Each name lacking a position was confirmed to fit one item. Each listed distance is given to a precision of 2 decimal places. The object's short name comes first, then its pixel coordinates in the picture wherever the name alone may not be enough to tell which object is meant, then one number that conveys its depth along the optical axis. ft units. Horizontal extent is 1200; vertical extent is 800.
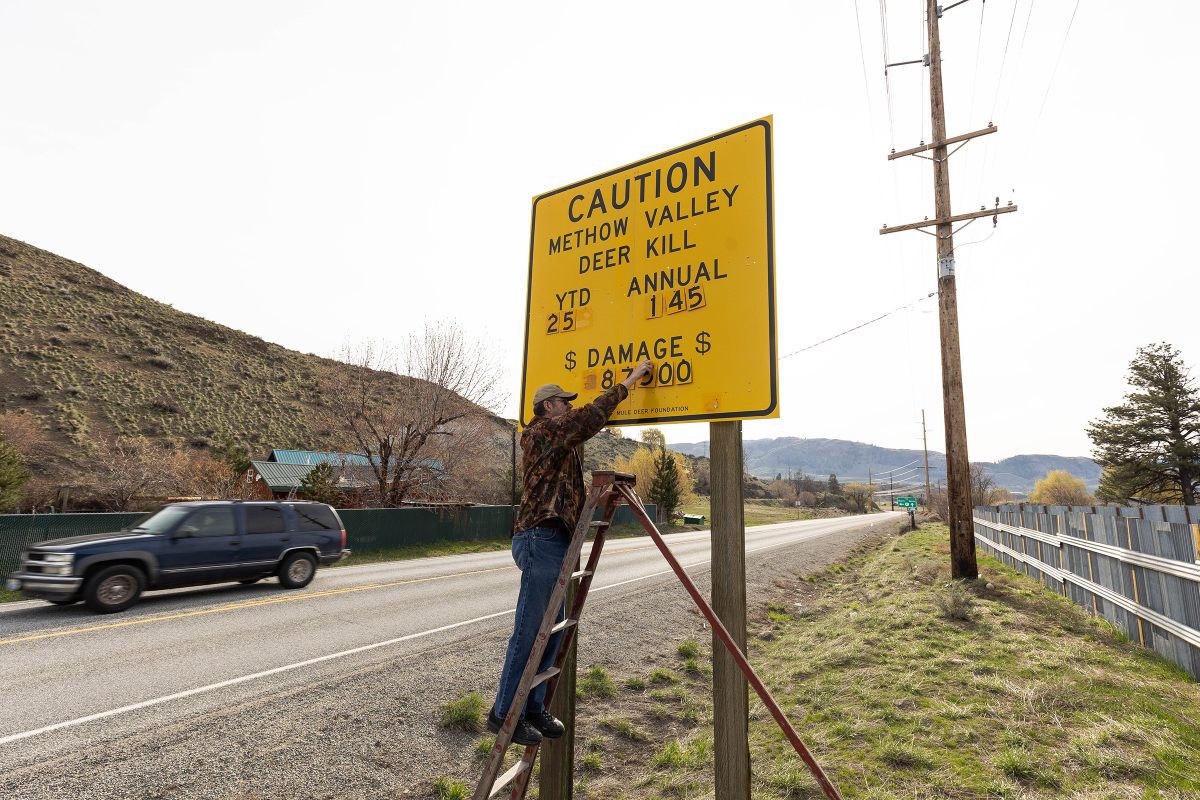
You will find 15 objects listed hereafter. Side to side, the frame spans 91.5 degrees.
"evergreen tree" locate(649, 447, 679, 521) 150.30
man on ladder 8.80
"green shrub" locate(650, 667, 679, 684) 21.85
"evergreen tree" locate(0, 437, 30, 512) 64.64
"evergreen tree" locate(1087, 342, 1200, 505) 138.31
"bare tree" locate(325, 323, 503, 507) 84.23
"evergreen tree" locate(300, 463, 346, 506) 80.48
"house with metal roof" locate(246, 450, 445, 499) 88.22
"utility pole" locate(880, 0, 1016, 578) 37.65
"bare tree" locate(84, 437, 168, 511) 76.48
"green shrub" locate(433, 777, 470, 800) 12.66
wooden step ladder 7.75
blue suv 29.73
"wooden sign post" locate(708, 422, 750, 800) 8.65
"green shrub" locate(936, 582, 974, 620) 27.30
